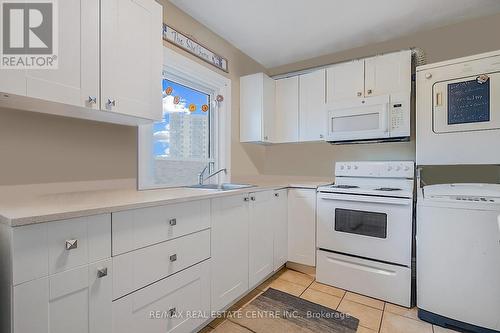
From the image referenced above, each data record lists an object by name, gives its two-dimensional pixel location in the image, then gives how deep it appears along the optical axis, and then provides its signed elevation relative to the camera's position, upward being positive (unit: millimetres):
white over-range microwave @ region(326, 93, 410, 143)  2225 +455
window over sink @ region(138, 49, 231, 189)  1923 +324
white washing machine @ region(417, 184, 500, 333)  1469 -588
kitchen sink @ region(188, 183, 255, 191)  2247 -187
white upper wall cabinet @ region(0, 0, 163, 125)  1096 +507
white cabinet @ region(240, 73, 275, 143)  2719 +662
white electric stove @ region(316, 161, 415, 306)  1875 -552
